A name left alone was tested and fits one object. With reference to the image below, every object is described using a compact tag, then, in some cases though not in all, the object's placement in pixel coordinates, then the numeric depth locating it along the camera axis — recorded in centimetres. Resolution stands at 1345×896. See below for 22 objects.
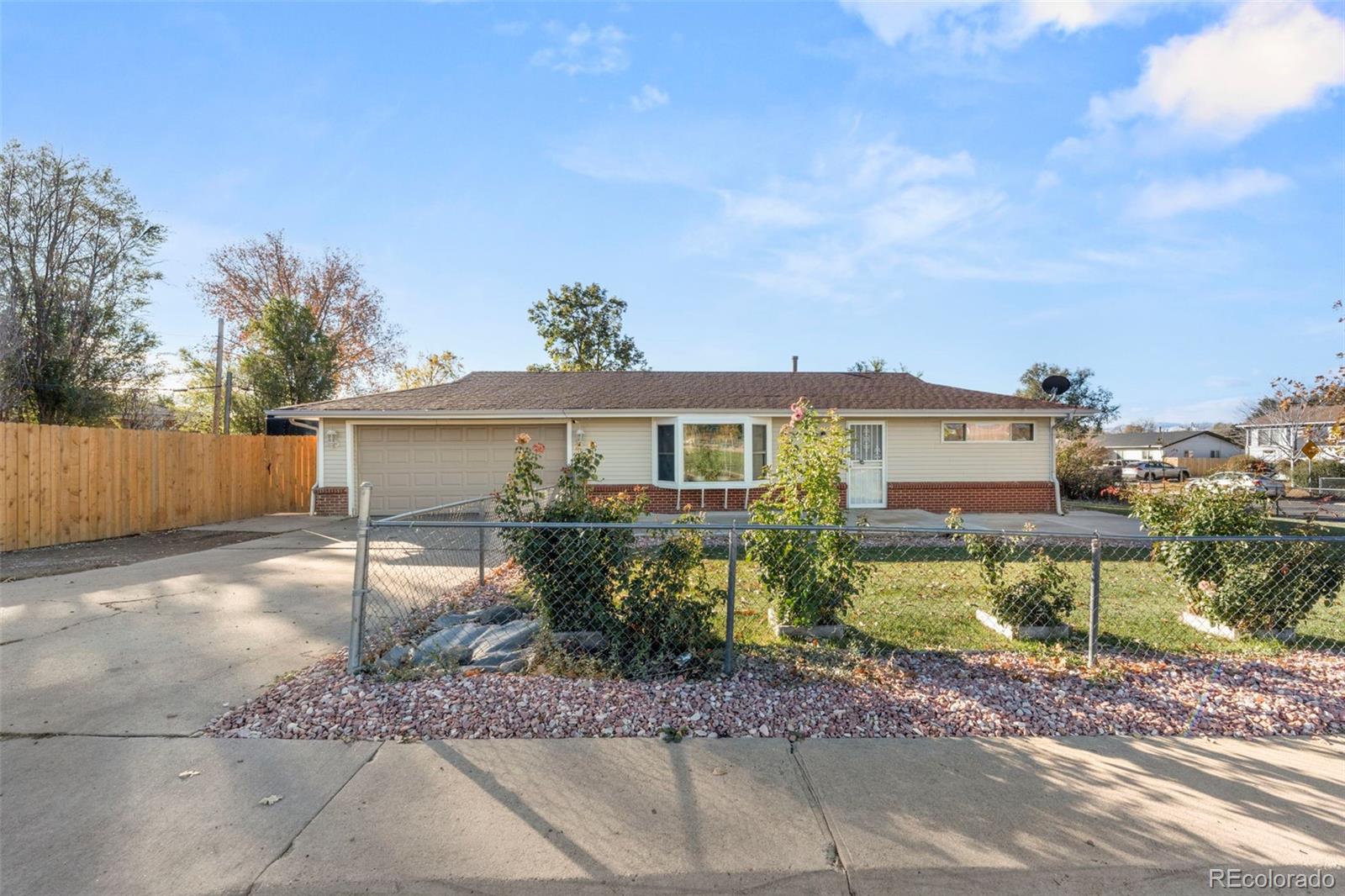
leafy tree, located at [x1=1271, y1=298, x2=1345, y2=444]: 660
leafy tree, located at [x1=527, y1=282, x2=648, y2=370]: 2953
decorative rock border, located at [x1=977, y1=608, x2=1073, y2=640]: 506
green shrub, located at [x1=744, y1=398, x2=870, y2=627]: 479
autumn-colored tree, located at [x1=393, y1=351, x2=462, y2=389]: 2952
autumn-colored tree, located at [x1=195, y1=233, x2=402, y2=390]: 2475
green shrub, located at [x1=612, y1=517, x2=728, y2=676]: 416
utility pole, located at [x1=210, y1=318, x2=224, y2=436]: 2025
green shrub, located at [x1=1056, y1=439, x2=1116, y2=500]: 2008
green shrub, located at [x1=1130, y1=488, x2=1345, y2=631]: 484
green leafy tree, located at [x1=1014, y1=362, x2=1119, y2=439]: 4126
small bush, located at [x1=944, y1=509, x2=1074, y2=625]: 509
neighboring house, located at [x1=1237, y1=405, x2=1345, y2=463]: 2543
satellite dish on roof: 1642
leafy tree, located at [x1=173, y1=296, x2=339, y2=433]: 1950
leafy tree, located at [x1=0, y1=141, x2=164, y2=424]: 1274
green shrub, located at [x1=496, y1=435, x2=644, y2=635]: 438
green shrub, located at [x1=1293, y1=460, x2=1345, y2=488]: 2647
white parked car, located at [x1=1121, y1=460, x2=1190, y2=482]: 3100
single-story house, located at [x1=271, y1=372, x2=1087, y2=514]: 1377
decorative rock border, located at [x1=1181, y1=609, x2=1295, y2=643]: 499
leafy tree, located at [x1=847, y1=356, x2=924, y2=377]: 4022
